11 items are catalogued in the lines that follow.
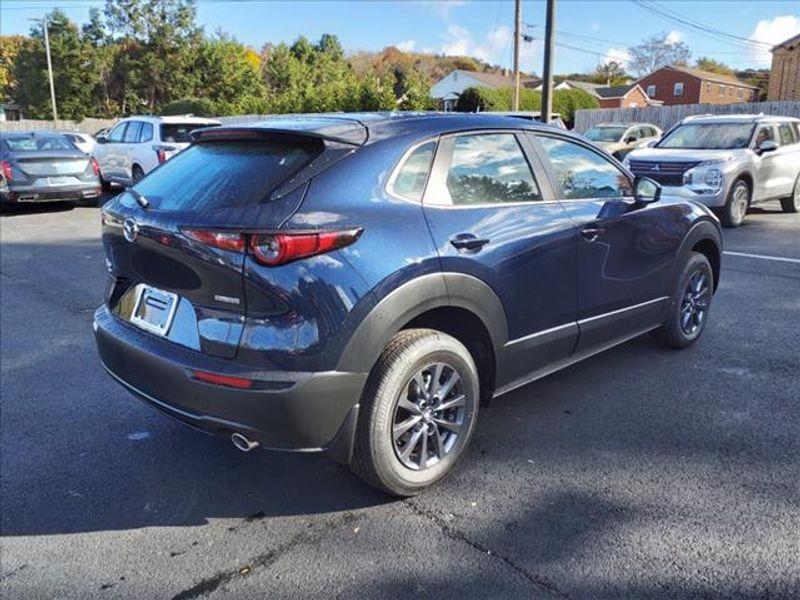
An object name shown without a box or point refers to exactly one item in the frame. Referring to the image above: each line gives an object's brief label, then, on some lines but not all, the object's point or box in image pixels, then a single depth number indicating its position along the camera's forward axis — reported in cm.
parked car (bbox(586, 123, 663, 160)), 2005
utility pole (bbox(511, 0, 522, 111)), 2950
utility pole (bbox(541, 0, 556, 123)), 1661
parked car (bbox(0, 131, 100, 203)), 1229
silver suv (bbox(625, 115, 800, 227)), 1060
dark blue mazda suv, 265
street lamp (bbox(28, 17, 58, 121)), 4726
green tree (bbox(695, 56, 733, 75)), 9172
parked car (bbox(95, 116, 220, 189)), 1399
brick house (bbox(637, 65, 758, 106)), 6906
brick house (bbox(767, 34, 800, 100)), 4103
